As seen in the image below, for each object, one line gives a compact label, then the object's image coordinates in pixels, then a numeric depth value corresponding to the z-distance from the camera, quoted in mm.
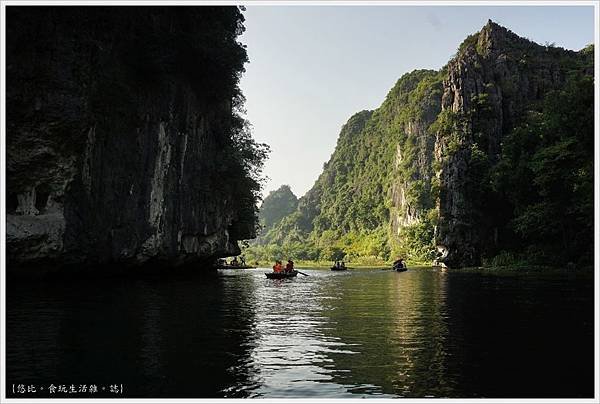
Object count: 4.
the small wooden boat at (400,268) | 47166
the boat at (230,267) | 57294
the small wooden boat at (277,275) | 32441
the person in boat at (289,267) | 34938
